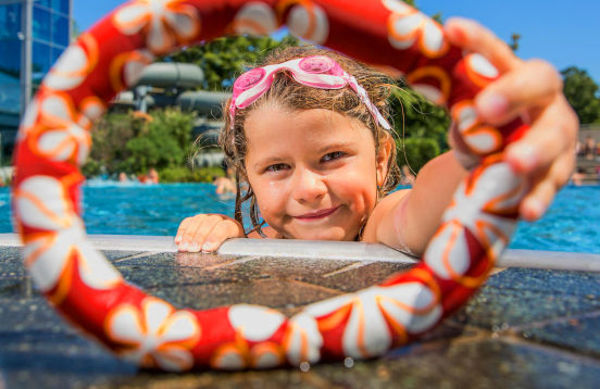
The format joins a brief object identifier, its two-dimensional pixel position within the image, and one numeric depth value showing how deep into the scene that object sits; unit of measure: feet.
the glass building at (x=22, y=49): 46.89
